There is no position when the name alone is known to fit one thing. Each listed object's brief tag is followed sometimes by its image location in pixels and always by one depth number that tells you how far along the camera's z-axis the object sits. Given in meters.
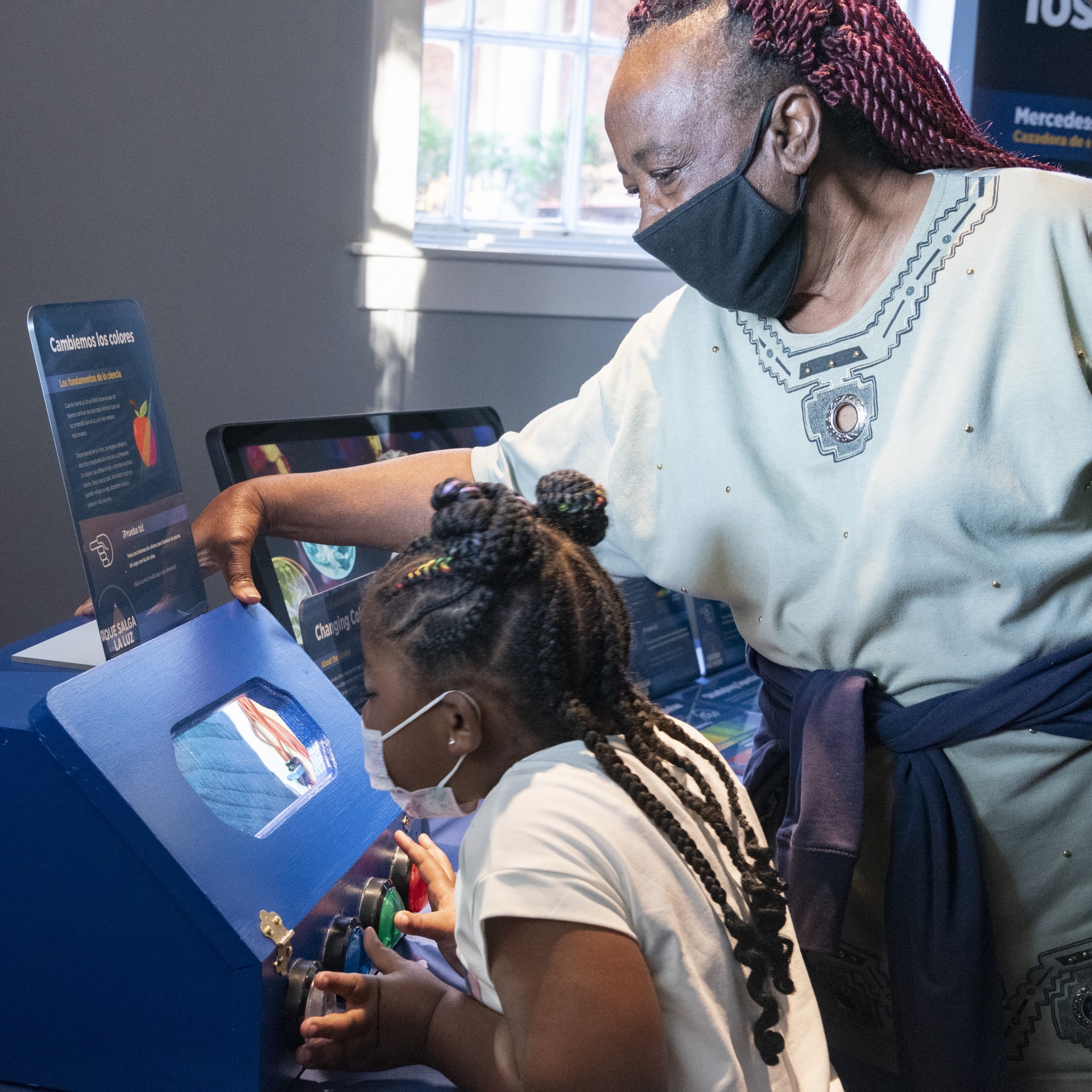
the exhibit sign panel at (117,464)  0.92
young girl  0.73
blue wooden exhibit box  0.82
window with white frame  2.85
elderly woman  1.05
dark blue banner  2.82
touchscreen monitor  1.41
